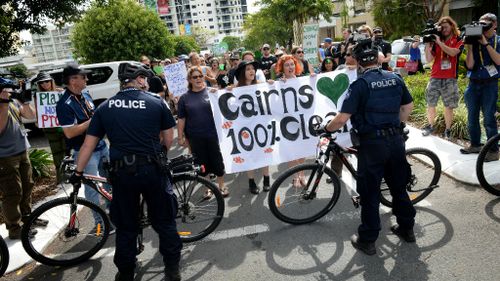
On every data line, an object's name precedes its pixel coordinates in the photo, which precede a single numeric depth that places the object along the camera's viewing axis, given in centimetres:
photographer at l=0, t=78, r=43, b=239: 429
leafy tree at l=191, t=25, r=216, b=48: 11338
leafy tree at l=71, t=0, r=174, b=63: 2272
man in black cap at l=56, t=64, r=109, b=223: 405
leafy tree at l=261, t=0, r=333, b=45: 3334
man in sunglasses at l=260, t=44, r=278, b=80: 1065
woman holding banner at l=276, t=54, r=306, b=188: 539
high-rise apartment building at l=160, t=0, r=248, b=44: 13662
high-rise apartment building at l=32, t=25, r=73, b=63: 19112
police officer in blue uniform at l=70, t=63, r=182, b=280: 316
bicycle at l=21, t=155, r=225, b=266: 384
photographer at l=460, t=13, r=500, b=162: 506
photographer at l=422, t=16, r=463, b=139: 604
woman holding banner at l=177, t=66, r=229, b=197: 487
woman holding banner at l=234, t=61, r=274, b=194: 520
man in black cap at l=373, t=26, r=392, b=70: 761
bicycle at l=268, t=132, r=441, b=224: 405
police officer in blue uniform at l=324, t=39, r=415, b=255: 333
